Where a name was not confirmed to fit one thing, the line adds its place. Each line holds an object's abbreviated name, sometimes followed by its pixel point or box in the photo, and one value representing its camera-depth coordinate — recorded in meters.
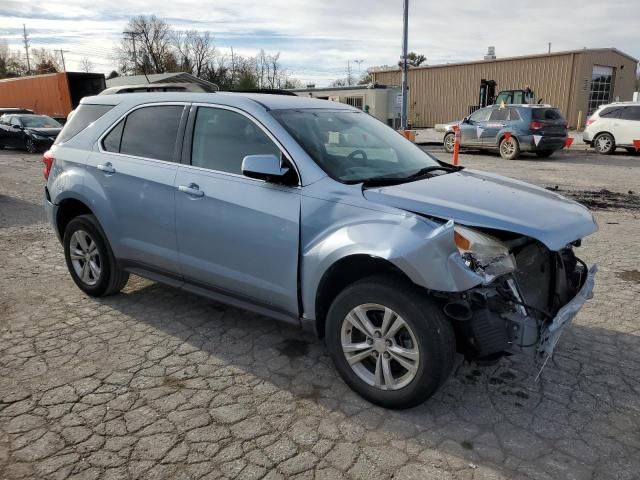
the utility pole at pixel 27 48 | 76.59
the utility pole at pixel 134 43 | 65.00
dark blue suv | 15.93
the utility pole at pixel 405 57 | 19.11
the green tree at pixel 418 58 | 73.56
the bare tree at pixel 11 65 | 69.56
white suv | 16.50
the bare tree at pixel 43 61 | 76.50
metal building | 29.75
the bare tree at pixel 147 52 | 65.25
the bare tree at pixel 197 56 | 66.56
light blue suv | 2.79
